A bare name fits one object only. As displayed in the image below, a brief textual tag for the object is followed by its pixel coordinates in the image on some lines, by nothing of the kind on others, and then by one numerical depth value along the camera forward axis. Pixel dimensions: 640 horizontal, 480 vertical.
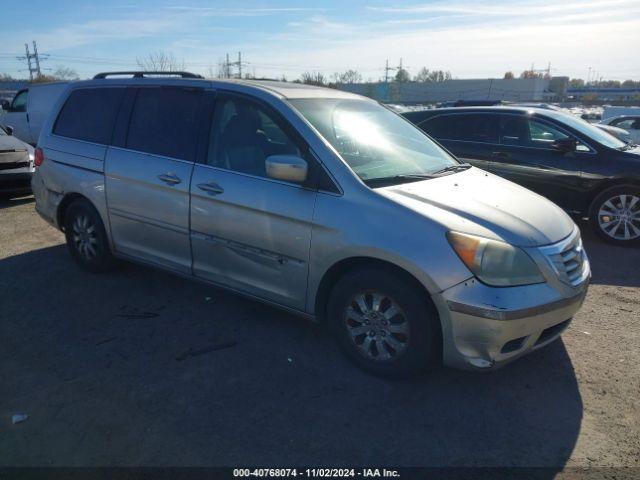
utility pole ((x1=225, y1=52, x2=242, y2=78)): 45.87
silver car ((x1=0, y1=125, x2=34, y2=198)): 8.62
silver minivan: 2.99
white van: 13.91
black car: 6.60
